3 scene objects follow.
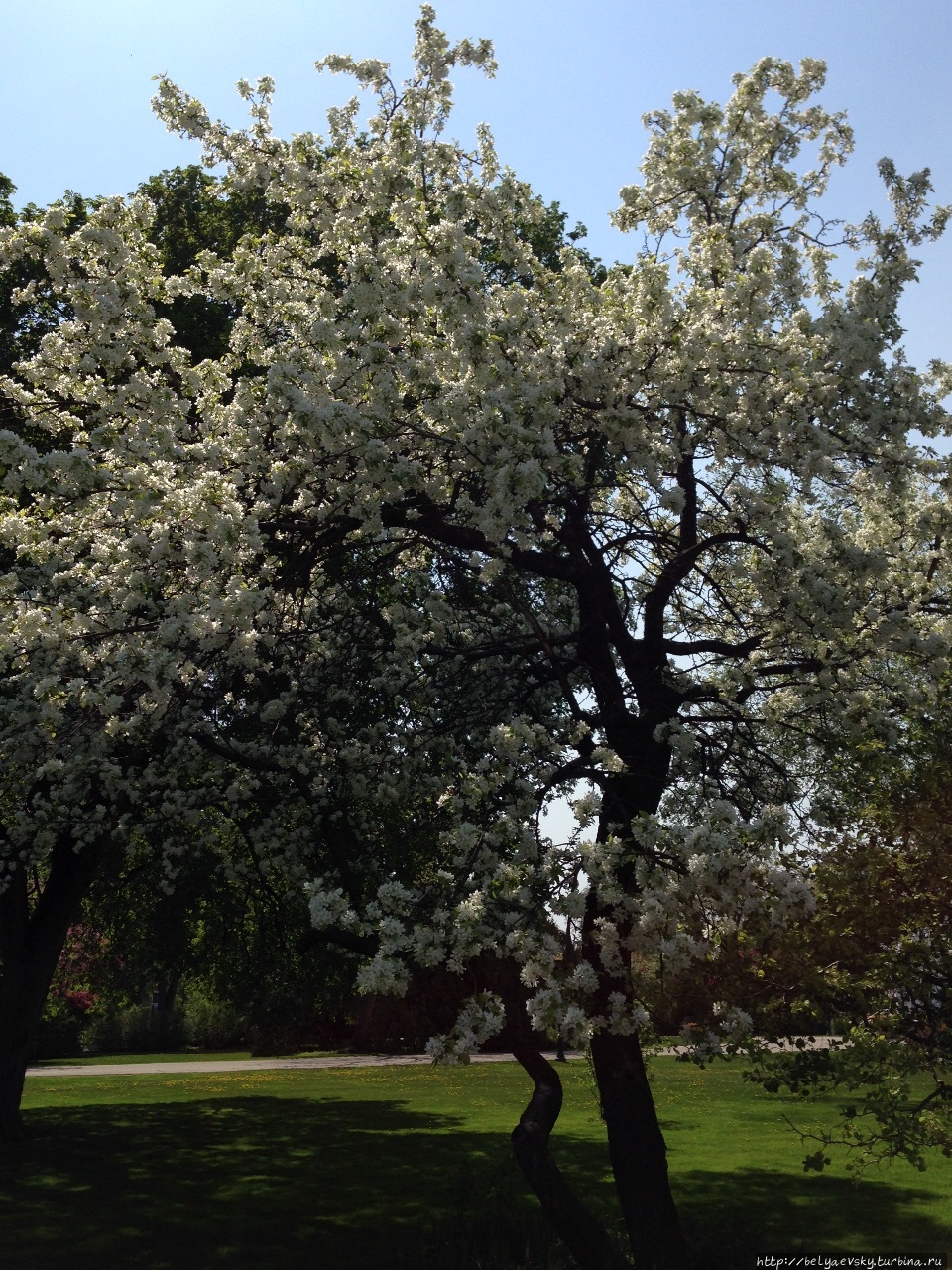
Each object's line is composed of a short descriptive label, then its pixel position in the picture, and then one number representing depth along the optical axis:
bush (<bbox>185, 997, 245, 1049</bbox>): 51.97
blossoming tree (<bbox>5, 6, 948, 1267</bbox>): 8.80
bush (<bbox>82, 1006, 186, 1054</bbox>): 53.53
